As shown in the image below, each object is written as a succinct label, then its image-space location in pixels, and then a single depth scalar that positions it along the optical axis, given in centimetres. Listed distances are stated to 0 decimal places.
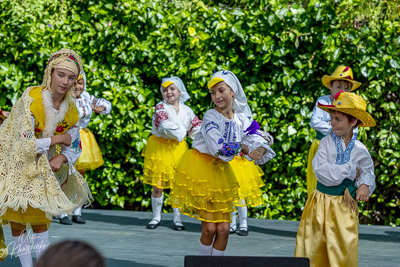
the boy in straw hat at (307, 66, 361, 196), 914
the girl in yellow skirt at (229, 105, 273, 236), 940
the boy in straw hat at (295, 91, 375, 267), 642
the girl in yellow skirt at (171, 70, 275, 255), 715
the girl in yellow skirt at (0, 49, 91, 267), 633
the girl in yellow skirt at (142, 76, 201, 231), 1038
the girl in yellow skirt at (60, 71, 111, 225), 1063
